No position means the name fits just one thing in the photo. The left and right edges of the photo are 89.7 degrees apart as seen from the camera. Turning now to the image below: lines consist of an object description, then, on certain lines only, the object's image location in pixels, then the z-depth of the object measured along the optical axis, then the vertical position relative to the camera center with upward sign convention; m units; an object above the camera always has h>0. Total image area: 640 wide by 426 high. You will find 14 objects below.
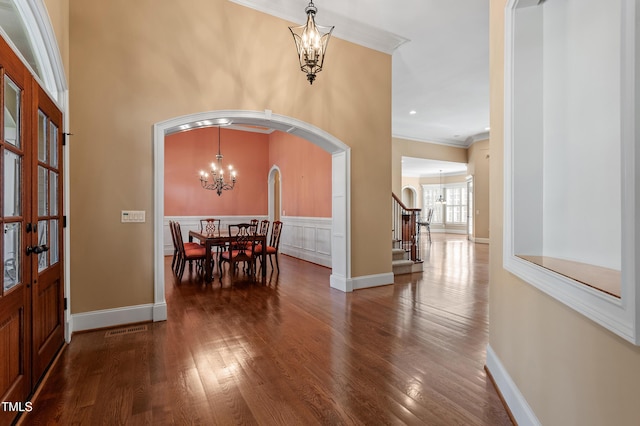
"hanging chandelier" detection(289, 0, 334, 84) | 2.97 +1.59
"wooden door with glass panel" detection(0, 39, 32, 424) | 1.74 -0.09
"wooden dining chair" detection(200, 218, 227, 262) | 5.81 -0.36
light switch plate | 3.52 -0.02
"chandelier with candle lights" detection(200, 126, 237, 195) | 8.71 +0.94
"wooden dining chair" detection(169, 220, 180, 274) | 6.20 -0.61
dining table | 5.50 -0.50
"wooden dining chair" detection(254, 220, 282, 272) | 6.24 -0.60
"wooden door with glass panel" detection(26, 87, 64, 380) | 2.21 -0.18
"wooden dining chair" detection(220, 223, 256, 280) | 5.68 -0.68
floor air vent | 3.25 -1.21
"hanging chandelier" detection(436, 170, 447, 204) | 16.77 +0.71
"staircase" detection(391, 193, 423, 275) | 6.43 -0.55
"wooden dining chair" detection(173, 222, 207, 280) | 5.66 -0.68
